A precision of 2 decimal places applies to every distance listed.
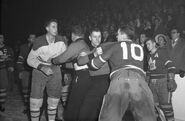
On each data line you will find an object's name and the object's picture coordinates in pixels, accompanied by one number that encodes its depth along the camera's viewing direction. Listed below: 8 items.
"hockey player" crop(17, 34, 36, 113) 8.12
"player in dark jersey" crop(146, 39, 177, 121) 6.18
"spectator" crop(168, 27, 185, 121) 6.86
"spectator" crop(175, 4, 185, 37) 9.99
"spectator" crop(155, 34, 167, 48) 7.36
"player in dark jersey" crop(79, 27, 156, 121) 4.23
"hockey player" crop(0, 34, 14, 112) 8.11
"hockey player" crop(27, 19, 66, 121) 6.00
